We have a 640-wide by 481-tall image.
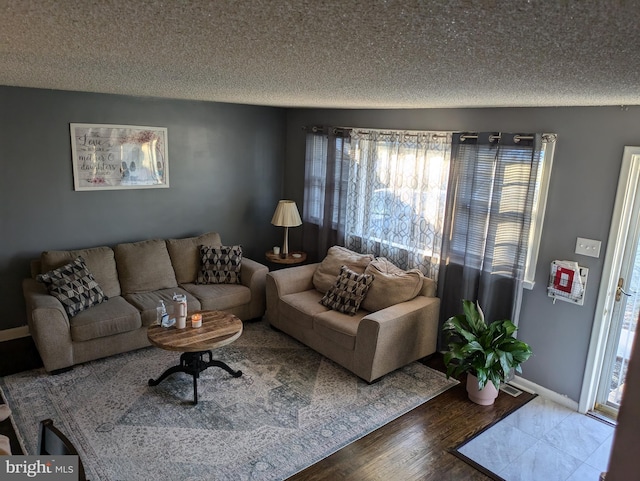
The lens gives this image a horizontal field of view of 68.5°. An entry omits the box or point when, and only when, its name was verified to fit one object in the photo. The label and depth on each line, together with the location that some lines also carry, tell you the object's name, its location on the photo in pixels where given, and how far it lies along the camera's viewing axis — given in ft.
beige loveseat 12.31
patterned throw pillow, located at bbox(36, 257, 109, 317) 12.62
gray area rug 9.40
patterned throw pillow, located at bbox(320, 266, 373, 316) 13.71
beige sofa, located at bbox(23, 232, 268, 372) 12.07
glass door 10.93
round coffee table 11.07
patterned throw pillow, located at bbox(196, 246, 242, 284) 15.85
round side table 17.10
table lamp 17.21
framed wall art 14.44
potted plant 11.25
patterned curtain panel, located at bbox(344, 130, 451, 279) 13.93
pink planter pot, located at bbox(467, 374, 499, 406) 11.75
